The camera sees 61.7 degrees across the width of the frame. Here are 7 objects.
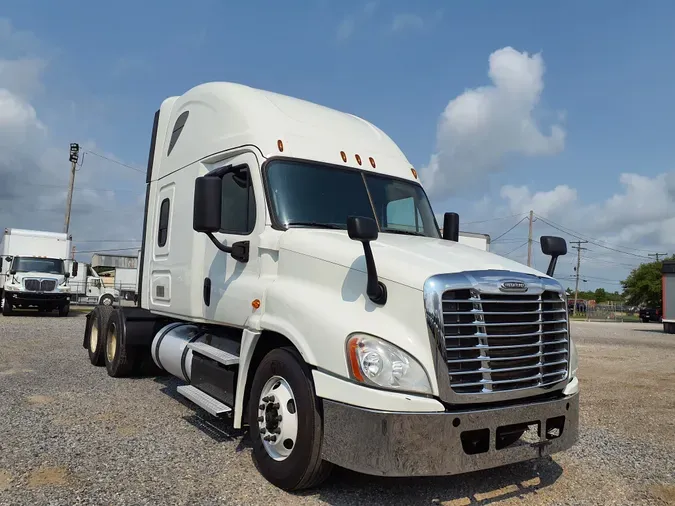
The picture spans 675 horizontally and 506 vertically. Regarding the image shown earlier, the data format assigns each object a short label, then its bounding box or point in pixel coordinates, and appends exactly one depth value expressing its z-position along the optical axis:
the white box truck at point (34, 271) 22.12
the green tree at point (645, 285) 67.00
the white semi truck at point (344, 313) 3.59
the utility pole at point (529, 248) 51.98
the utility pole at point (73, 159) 35.21
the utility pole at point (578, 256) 84.91
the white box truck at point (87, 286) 32.84
